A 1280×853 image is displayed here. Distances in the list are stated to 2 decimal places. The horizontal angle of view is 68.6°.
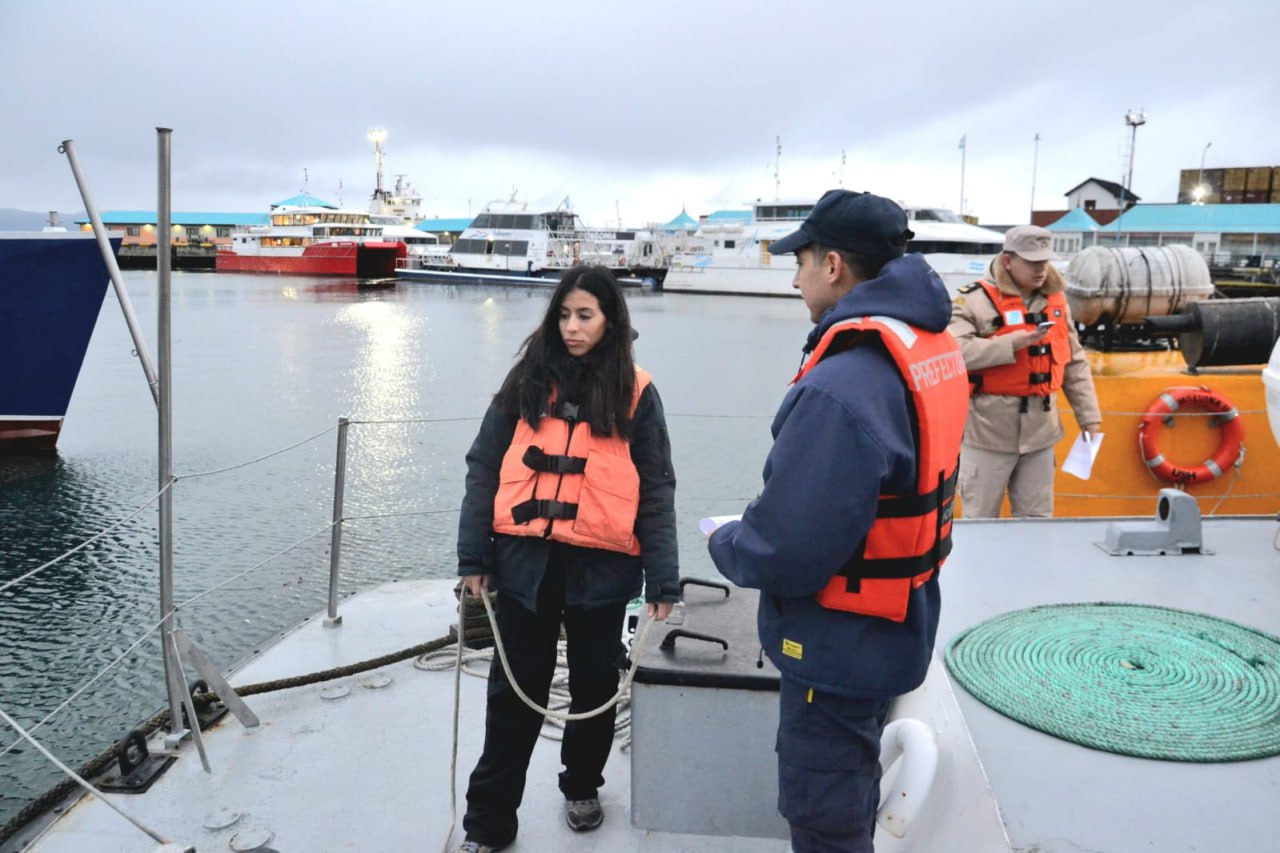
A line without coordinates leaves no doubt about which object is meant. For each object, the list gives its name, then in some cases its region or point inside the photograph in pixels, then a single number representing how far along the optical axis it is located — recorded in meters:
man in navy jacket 1.50
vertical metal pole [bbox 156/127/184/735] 2.46
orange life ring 5.34
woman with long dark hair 2.21
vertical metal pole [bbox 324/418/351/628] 3.36
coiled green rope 2.21
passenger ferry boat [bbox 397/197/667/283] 60.31
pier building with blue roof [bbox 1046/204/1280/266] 43.09
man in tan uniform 3.94
